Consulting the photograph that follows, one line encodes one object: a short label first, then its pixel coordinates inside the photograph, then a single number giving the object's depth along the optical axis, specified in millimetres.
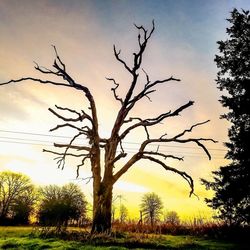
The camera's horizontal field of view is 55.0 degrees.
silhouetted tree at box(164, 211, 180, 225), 59783
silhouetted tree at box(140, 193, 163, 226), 51619
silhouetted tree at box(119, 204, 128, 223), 54910
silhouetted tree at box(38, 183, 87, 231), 27782
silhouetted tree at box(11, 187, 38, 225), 29429
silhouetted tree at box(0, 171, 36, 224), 40808
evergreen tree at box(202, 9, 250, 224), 13089
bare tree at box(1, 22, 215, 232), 14410
